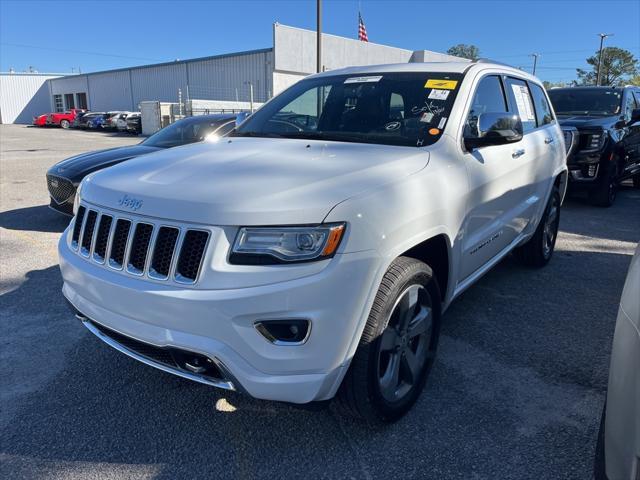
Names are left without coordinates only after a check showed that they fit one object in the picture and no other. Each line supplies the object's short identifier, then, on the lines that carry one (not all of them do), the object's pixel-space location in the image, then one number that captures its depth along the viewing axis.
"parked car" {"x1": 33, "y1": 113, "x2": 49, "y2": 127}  44.56
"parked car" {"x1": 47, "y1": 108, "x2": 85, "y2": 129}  42.91
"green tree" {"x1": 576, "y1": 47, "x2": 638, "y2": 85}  66.06
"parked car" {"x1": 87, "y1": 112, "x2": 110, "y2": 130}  36.81
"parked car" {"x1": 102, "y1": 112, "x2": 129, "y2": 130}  34.82
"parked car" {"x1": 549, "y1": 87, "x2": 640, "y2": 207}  7.96
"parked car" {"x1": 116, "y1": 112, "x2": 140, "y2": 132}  33.34
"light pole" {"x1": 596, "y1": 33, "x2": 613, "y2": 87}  48.59
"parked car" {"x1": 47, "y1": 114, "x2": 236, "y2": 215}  6.40
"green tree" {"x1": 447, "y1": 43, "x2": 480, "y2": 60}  98.06
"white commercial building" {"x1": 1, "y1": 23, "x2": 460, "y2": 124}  32.94
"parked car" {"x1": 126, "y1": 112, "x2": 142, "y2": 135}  32.03
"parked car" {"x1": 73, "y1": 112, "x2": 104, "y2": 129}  38.61
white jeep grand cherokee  2.05
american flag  23.32
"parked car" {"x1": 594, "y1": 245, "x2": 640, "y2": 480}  1.45
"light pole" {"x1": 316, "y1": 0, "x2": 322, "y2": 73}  18.75
